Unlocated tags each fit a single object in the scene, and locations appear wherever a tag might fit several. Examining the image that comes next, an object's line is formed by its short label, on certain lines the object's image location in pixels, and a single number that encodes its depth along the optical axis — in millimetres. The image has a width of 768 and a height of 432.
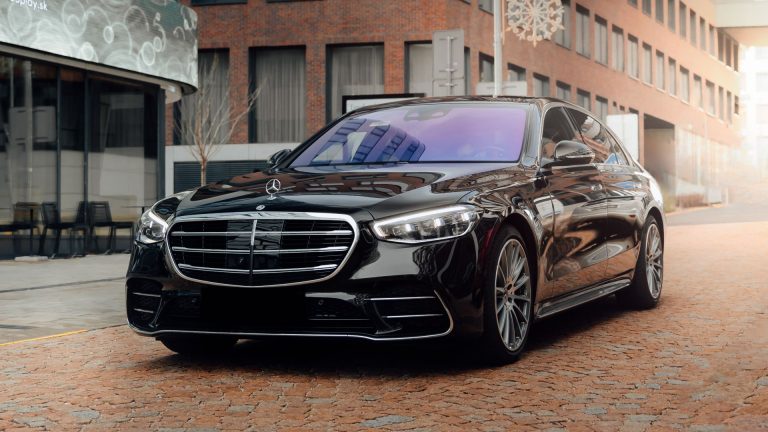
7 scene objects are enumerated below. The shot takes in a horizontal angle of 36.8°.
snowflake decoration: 25078
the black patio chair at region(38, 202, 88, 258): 18078
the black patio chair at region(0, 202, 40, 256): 17406
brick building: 33500
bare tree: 34528
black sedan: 5723
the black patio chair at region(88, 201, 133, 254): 19344
